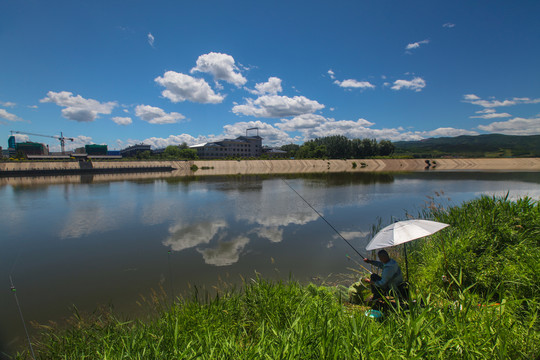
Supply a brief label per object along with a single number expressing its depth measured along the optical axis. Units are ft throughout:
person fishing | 14.98
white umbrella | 14.26
